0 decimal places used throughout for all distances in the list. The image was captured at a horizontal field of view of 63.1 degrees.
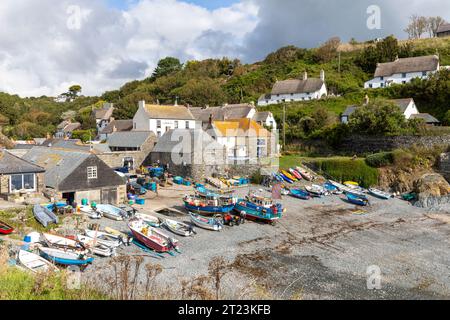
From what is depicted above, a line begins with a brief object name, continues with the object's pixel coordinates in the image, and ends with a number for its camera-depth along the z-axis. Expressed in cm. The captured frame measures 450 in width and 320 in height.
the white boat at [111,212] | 2408
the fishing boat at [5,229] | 1887
